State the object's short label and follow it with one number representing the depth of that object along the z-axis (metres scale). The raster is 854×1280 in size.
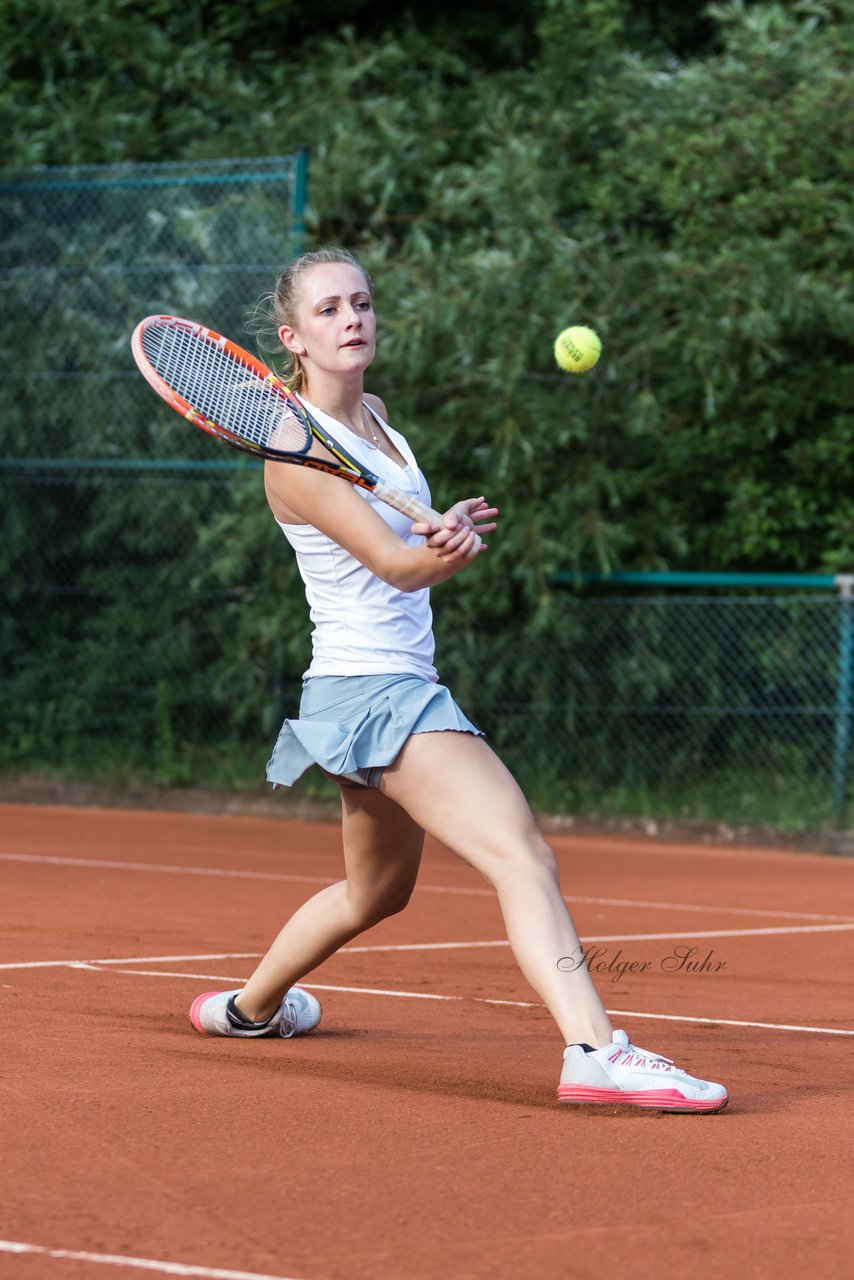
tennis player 7.92
